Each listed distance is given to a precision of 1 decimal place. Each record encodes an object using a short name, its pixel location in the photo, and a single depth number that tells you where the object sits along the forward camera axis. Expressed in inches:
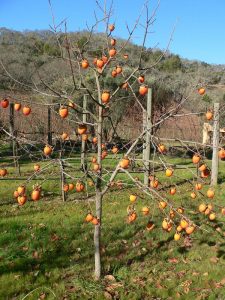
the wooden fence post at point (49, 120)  555.2
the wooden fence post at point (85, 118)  345.7
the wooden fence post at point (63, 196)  285.9
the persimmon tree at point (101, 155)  136.6
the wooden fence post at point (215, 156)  354.0
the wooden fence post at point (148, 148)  326.1
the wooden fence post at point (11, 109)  490.2
